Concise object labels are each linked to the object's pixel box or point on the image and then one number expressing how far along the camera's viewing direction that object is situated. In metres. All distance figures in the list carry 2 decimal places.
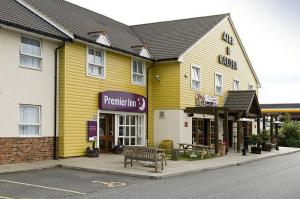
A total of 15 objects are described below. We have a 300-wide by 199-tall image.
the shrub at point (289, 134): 39.83
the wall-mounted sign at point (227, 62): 30.78
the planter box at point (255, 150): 27.11
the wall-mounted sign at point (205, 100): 27.52
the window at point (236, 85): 33.31
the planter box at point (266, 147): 29.85
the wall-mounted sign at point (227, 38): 31.21
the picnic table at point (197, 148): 22.17
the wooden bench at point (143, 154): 16.12
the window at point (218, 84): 30.41
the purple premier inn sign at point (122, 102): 21.69
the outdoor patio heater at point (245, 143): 25.08
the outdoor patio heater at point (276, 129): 31.74
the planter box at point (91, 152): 20.09
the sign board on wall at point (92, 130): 20.67
